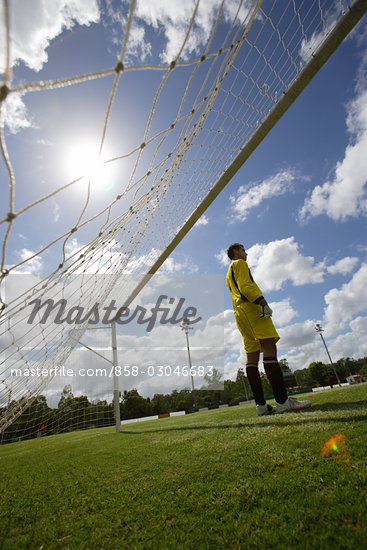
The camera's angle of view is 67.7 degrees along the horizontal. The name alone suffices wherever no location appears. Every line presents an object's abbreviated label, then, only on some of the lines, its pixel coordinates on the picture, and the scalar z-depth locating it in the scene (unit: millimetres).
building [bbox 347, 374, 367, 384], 35478
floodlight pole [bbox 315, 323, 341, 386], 47781
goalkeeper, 3135
